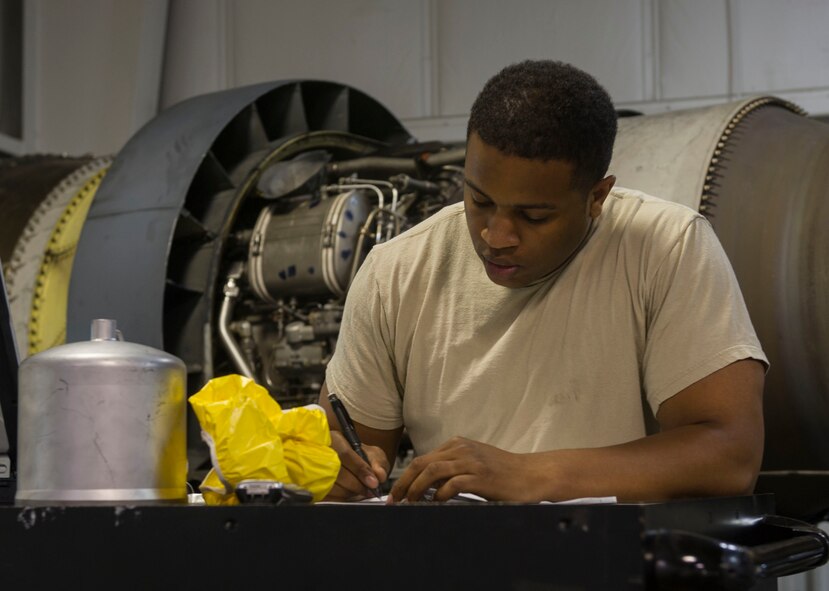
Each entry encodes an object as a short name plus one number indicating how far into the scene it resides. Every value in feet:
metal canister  5.37
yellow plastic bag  5.36
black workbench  4.64
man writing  6.30
